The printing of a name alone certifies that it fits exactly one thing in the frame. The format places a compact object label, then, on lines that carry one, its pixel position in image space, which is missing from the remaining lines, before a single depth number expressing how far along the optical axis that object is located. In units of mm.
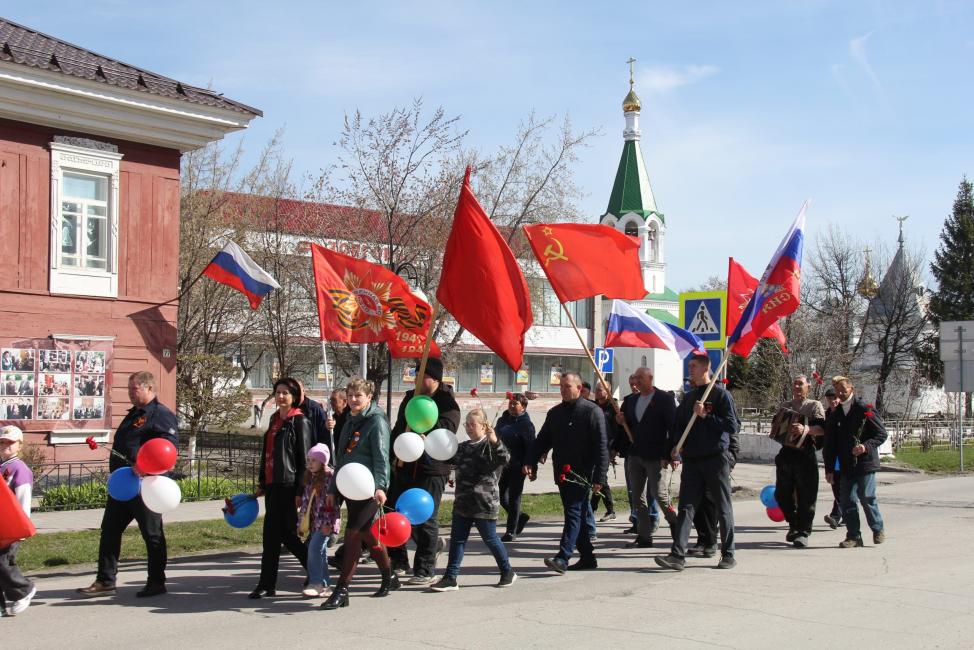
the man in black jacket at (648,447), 11219
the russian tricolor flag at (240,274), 16578
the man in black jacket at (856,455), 11336
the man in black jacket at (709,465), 9812
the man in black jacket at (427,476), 9070
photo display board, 16781
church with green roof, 69812
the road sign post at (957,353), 23781
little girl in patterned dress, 8445
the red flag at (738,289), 13298
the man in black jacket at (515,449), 11922
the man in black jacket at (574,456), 9492
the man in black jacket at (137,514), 8500
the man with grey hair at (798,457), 11625
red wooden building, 16828
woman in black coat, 8555
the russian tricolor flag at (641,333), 14930
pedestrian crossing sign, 14352
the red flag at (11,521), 7391
